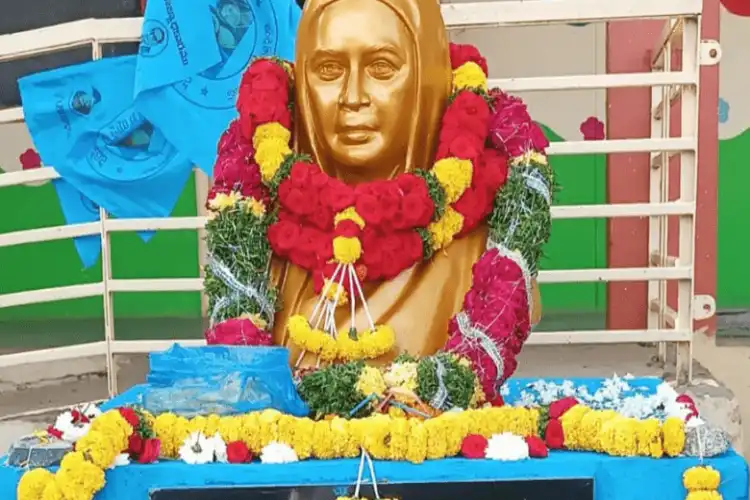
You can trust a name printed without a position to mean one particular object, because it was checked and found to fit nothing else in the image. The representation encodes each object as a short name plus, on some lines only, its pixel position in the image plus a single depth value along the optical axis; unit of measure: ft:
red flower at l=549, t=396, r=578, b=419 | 10.86
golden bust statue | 11.60
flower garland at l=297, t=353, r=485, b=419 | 11.11
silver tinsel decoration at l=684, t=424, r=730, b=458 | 10.59
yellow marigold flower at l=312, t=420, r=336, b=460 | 10.65
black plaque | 10.55
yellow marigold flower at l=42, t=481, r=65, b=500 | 10.47
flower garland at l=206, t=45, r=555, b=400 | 11.54
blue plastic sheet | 10.88
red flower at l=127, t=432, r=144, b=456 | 10.64
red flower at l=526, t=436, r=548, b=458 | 10.66
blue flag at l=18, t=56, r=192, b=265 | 14.30
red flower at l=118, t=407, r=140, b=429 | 10.66
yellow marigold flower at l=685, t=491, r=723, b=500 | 10.48
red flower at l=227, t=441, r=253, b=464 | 10.62
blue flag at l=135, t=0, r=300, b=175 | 14.21
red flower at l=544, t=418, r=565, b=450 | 10.76
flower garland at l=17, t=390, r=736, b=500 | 10.51
